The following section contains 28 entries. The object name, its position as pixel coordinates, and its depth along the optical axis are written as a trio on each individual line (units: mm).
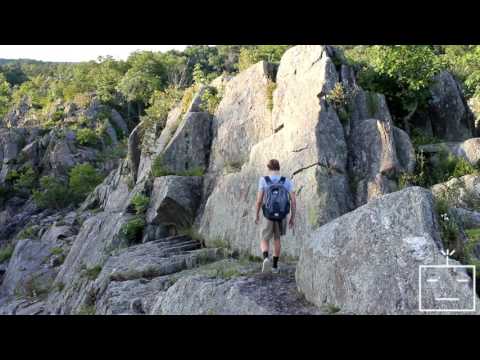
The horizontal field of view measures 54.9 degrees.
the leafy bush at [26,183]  42003
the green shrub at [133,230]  15977
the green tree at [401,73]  15891
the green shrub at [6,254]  28797
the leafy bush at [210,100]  18438
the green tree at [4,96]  66725
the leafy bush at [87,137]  46475
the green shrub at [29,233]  28289
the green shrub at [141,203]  16594
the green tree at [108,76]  57506
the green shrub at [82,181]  35688
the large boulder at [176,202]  15547
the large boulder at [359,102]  14062
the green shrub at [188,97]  19972
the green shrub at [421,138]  15754
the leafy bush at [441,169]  13555
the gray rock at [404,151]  13027
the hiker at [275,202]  8789
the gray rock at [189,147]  17500
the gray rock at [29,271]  20266
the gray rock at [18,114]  59688
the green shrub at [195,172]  16766
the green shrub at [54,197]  35531
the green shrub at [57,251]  23344
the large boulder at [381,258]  6379
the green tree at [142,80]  55688
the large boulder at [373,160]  12289
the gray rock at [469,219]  9558
